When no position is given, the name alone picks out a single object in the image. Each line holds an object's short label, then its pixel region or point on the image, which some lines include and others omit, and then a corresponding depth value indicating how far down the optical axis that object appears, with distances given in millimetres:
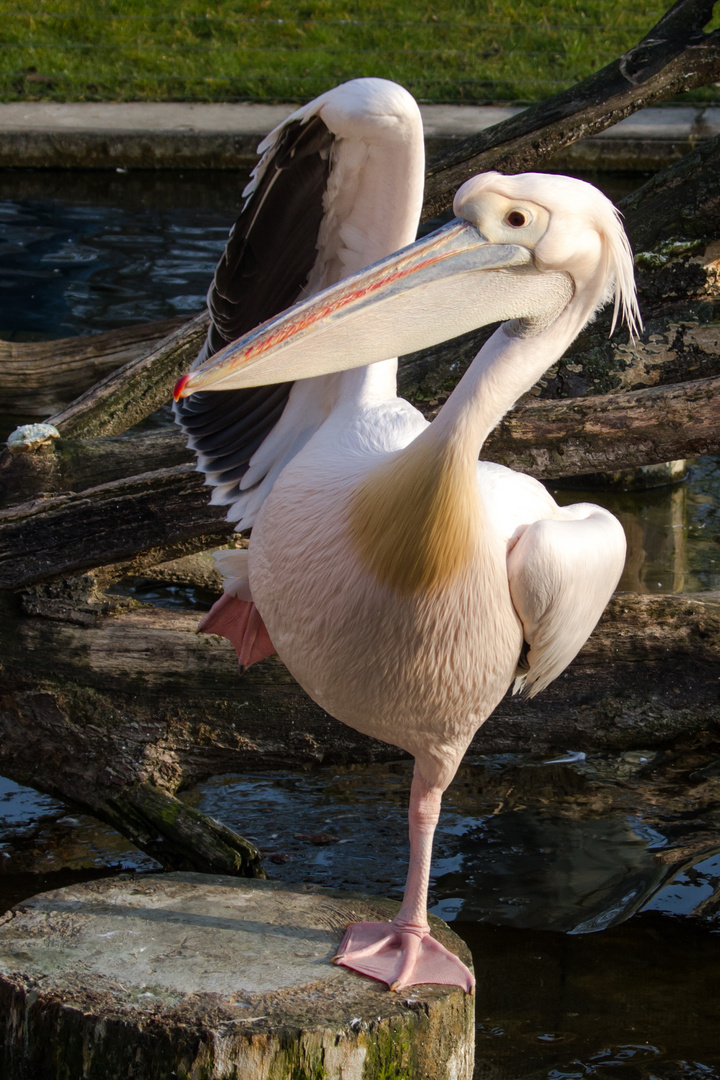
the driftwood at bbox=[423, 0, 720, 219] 7527
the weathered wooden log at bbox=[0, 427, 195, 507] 7211
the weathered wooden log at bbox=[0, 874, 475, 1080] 4109
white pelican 4109
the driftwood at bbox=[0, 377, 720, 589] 5828
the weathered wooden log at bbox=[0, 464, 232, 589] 6242
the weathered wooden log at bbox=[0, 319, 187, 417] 10187
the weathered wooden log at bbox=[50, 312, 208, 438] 8094
